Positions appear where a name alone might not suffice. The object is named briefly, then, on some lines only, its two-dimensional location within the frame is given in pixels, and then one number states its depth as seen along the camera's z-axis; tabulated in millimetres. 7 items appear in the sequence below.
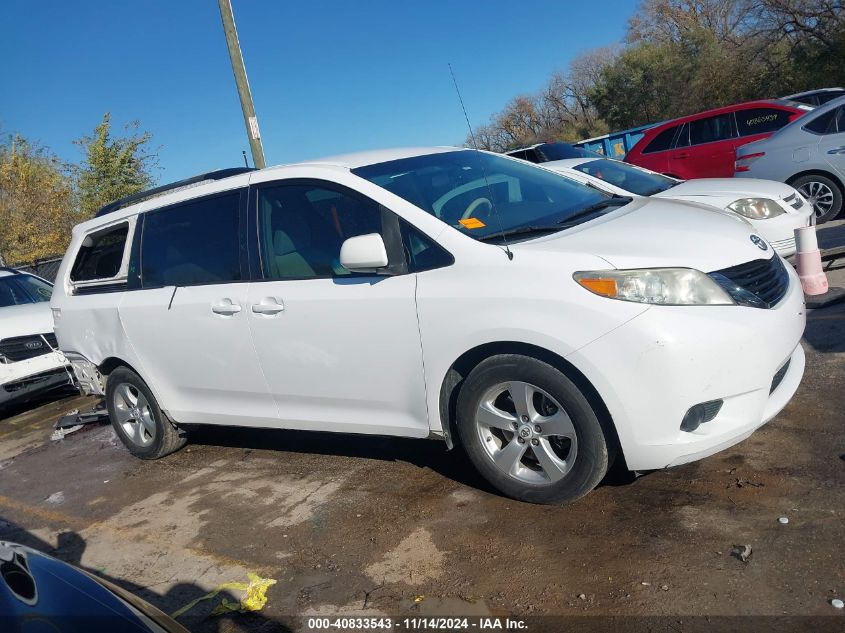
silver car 9047
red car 11625
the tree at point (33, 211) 22359
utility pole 10570
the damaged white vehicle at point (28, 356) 7922
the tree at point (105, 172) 21812
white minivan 3178
